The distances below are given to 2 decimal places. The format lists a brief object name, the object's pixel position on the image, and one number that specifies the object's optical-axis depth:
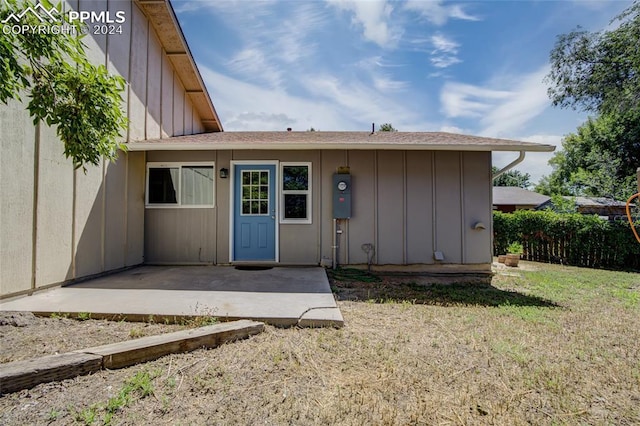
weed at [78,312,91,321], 3.02
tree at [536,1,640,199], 10.13
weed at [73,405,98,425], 1.61
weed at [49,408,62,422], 1.63
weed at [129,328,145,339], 2.60
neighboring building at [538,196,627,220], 14.44
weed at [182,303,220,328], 2.87
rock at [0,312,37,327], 2.75
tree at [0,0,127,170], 1.88
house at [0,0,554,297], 5.86
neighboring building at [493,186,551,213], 19.48
